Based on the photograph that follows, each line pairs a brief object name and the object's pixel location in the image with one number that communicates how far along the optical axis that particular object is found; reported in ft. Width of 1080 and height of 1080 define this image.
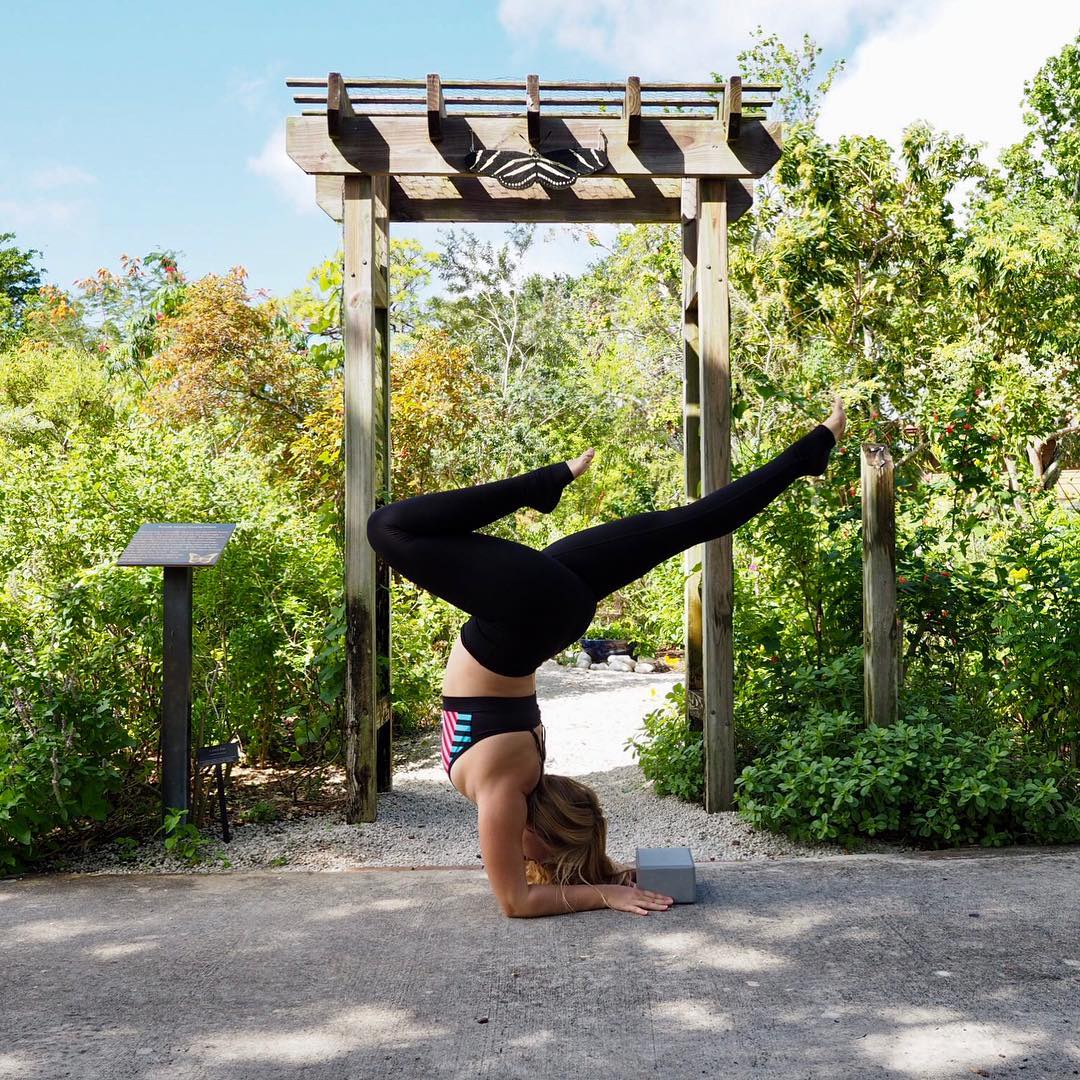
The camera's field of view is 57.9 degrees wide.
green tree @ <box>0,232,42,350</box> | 96.32
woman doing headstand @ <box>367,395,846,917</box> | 8.00
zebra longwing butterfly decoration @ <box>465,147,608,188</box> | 12.84
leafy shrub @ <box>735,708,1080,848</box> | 11.28
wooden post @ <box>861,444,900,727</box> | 12.19
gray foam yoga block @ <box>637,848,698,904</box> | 9.29
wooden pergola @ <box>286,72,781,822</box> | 12.63
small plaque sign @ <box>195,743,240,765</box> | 12.01
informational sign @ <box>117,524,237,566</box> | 11.57
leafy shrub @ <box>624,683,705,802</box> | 14.52
